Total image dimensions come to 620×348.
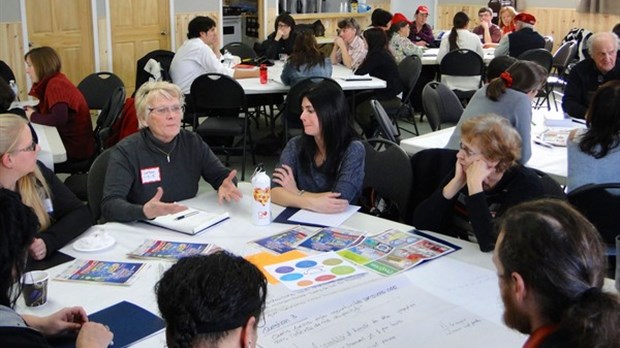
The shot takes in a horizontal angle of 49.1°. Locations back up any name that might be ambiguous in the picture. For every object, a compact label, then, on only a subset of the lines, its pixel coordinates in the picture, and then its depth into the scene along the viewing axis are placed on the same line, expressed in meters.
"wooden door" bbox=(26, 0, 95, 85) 7.16
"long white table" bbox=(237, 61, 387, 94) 5.81
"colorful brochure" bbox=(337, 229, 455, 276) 2.28
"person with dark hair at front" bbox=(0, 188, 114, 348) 1.53
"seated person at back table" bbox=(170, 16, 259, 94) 6.02
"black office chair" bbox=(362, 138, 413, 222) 3.12
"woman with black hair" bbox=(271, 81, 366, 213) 3.03
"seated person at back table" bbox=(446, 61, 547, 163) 3.81
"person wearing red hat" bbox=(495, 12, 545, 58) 7.69
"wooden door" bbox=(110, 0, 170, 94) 7.91
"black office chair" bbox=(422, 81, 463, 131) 4.93
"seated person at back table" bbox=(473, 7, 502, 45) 9.35
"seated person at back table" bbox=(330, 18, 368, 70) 7.23
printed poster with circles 2.15
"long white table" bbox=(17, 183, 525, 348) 1.82
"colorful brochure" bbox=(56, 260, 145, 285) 2.17
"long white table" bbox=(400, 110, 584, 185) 3.55
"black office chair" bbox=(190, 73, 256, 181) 5.47
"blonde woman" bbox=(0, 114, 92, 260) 2.42
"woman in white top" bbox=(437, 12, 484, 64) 7.61
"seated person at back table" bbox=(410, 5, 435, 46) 9.54
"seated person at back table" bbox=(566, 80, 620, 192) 3.06
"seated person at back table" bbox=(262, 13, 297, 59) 7.94
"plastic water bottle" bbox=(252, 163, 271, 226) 2.61
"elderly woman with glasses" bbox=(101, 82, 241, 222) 2.89
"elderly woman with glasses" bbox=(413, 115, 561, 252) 2.51
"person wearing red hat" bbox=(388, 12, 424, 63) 7.66
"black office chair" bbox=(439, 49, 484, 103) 7.04
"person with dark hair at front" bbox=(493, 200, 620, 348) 1.29
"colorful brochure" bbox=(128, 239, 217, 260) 2.36
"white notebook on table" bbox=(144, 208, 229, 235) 2.58
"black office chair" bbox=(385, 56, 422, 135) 6.51
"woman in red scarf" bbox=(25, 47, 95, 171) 4.47
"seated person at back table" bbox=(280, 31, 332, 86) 5.77
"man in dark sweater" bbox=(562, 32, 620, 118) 5.00
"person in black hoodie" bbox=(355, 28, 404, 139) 6.39
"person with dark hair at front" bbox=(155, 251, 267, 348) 1.24
